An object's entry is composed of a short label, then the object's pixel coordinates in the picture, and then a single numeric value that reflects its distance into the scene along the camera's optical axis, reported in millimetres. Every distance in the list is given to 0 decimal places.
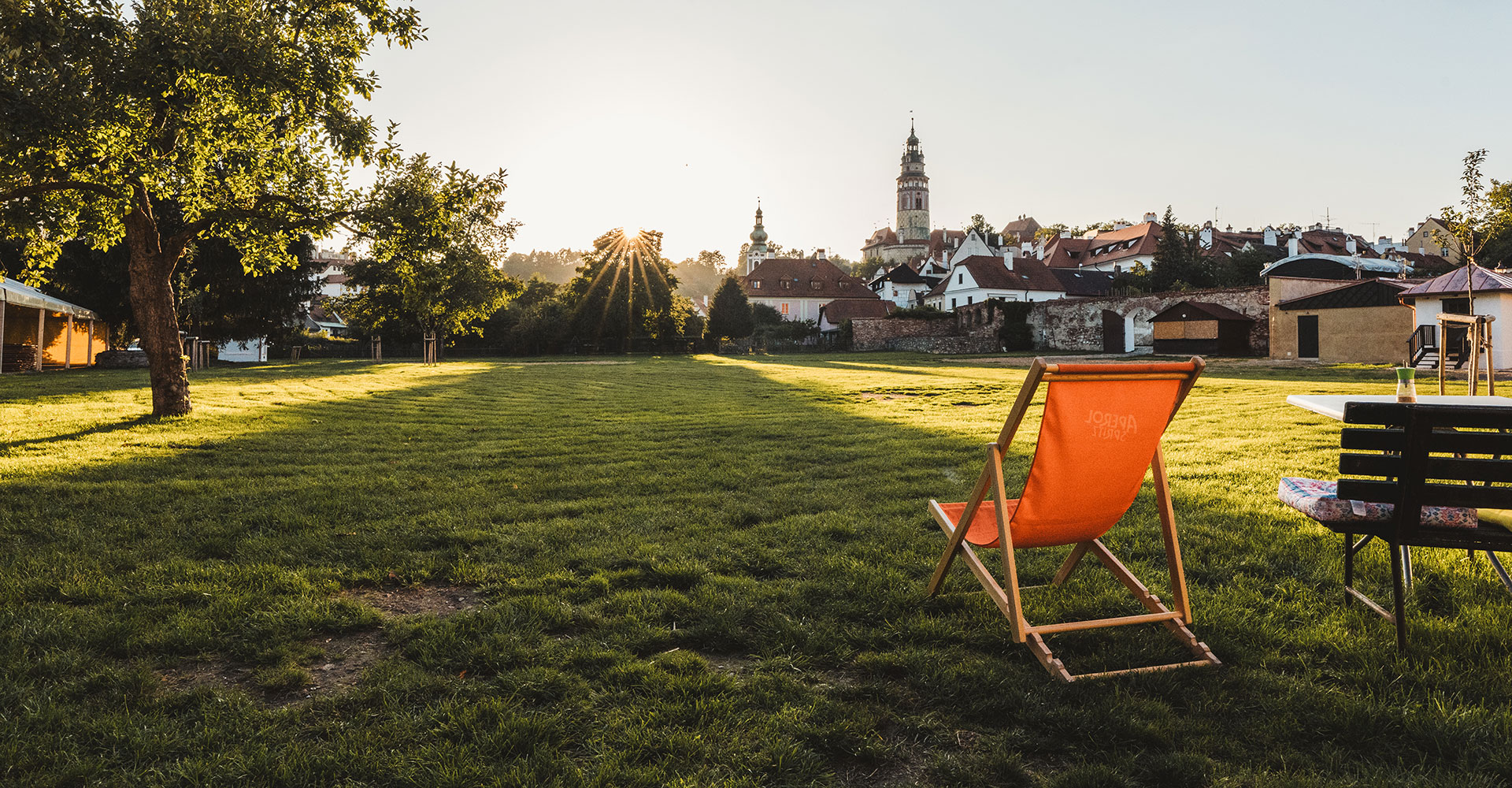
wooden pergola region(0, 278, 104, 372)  20716
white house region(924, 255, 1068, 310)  64750
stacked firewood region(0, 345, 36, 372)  21422
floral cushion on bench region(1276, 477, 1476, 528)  3027
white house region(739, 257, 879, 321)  78625
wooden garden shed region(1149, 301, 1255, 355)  34091
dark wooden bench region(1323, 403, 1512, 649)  2898
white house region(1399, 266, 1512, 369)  22625
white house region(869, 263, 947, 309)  81500
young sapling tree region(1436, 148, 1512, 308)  14859
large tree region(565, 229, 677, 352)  47969
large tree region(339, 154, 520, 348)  10445
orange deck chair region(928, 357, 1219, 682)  3057
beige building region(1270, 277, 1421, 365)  27453
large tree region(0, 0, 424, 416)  6875
